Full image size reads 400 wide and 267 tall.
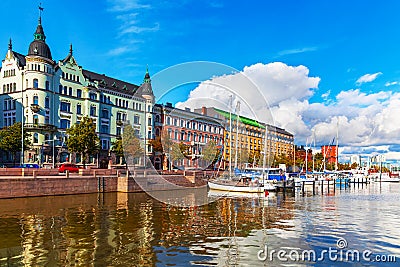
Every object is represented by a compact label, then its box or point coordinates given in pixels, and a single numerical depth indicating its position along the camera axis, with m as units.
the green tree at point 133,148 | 45.47
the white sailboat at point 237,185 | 60.78
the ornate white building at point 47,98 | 77.25
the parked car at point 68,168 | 58.17
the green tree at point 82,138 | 70.38
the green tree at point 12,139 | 68.81
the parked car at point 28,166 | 63.89
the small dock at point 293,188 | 72.81
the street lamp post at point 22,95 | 77.62
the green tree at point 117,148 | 84.56
